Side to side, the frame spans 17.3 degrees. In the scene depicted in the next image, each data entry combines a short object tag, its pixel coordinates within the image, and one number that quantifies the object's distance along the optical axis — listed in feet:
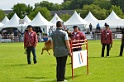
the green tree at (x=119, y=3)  522.06
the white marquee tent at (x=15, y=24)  202.80
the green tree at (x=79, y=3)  595.06
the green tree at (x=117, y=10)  432.25
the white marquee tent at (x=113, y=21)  205.77
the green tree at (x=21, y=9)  477.36
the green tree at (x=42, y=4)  639.76
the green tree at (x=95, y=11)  430.61
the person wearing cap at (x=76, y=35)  62.54
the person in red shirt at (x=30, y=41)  68.44
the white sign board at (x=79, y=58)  47.50
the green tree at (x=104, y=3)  540.07
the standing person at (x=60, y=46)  43.98
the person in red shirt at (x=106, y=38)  80.53
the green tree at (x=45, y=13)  443.32
